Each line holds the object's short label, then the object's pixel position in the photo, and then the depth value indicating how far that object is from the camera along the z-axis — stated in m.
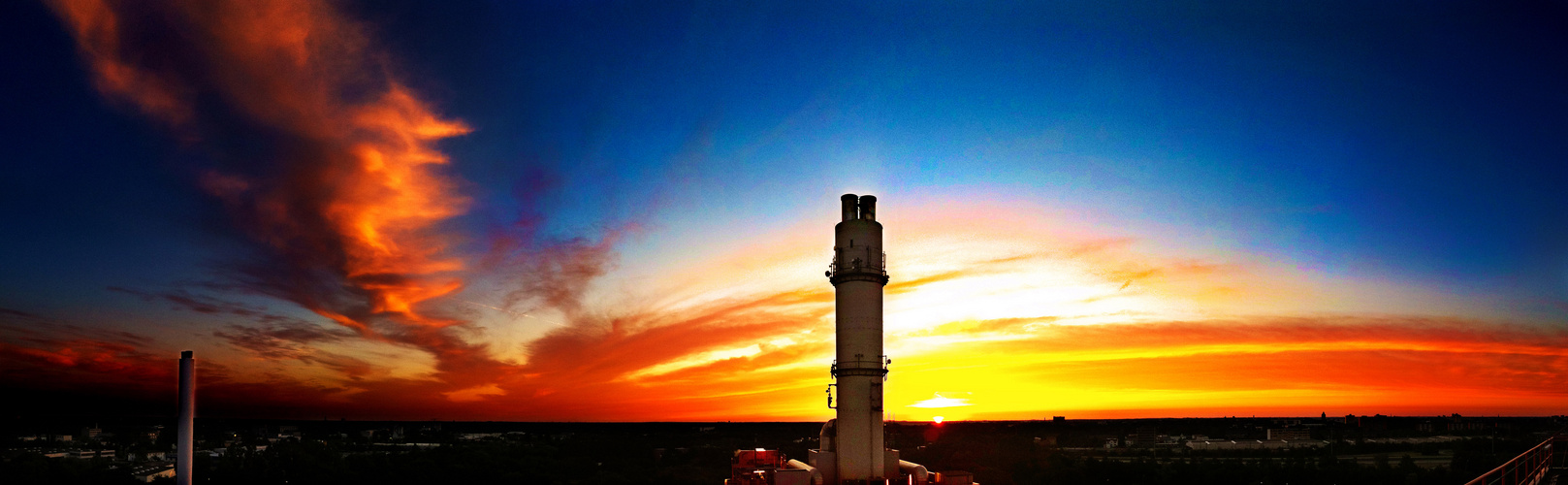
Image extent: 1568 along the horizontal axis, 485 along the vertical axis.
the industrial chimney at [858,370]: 42.16
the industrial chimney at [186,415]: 19.98
